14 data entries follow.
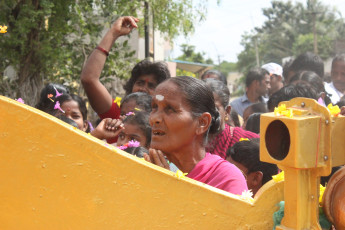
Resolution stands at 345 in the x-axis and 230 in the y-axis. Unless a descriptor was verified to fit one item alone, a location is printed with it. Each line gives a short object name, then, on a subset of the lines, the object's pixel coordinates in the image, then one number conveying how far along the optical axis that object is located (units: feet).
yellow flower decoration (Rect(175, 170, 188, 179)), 4.85
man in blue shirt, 20.36
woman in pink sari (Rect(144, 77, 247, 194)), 7.01
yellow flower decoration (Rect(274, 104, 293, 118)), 4.36
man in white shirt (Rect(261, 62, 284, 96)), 21.36
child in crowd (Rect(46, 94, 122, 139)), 12.60
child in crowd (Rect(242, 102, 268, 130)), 17.08
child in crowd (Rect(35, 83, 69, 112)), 13.46
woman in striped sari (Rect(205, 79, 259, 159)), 10.62
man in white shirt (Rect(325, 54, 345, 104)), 19.43
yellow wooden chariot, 4.78
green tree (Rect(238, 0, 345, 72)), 157.89
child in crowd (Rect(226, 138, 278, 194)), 10.00
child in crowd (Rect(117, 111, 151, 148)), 11.05
